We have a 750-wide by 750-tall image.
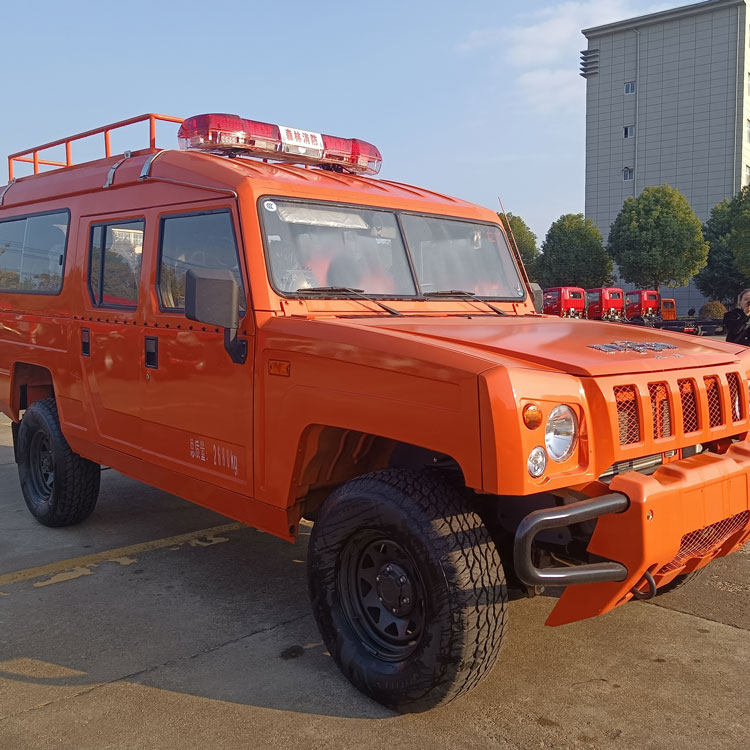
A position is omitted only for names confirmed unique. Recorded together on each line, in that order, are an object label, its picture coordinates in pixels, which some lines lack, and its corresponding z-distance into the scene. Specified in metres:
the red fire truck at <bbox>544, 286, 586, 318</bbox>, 33.49
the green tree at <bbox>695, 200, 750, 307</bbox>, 47.62
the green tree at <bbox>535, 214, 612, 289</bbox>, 47.97
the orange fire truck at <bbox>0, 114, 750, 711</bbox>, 2.74
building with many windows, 55.94
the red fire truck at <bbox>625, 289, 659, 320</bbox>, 38.97
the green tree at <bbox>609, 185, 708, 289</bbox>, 44.12
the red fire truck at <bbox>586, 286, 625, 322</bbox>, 37.03
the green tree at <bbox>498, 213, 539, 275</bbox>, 50.84
